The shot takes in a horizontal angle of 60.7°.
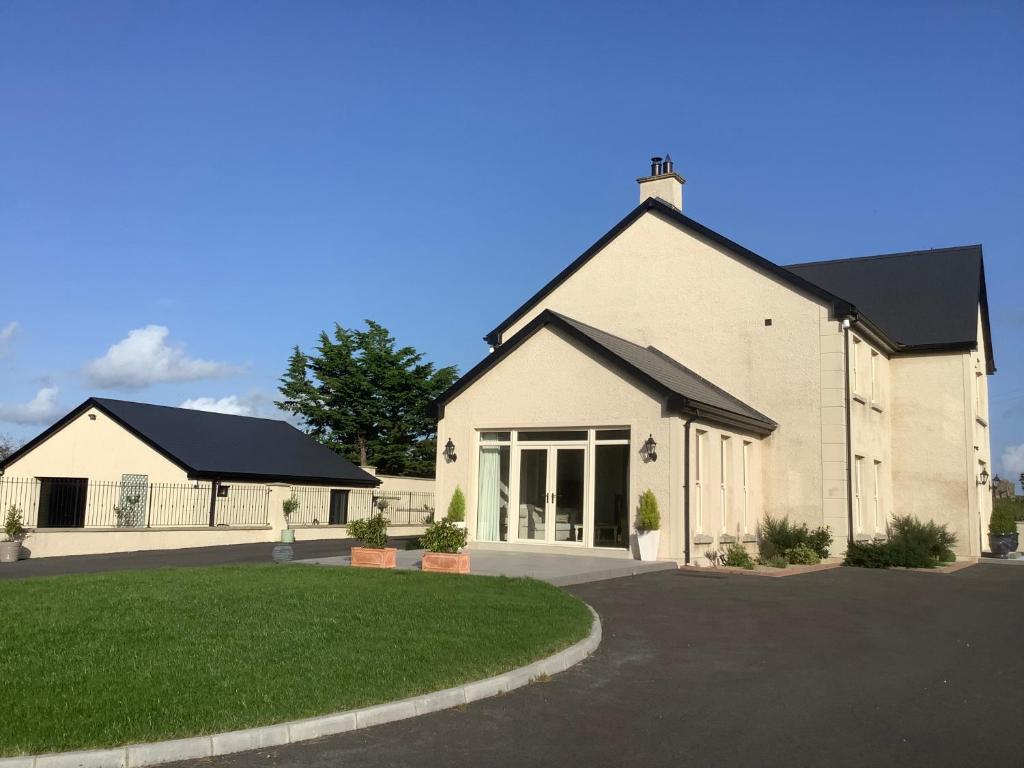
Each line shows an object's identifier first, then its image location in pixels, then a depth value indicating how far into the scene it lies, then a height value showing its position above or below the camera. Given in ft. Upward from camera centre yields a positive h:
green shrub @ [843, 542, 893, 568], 63.26 -4.69
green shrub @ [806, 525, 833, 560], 65.26 -3.80
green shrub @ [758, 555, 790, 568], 60.08 -5.10
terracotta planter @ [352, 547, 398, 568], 49.93 -4.36
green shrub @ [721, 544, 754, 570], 59.47 -4.81
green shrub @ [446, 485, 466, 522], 62.34 -1.79
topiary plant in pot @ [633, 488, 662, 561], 56.24 -2.56
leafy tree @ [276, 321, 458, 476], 172.14 +15.96
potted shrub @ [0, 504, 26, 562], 69.97 -5.24
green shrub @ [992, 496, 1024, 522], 92.07 -1.38
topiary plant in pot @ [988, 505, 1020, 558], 82.89 -3.93
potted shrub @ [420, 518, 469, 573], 47.03 -3.65
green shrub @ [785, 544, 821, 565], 62.95 -4.79
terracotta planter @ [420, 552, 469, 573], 46.93 -4.29
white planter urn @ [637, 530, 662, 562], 56.59 -3.75
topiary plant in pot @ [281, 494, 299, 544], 99.86 -3.13
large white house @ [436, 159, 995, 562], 60.49 +6.89
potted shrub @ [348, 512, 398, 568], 50.01 -3.75
